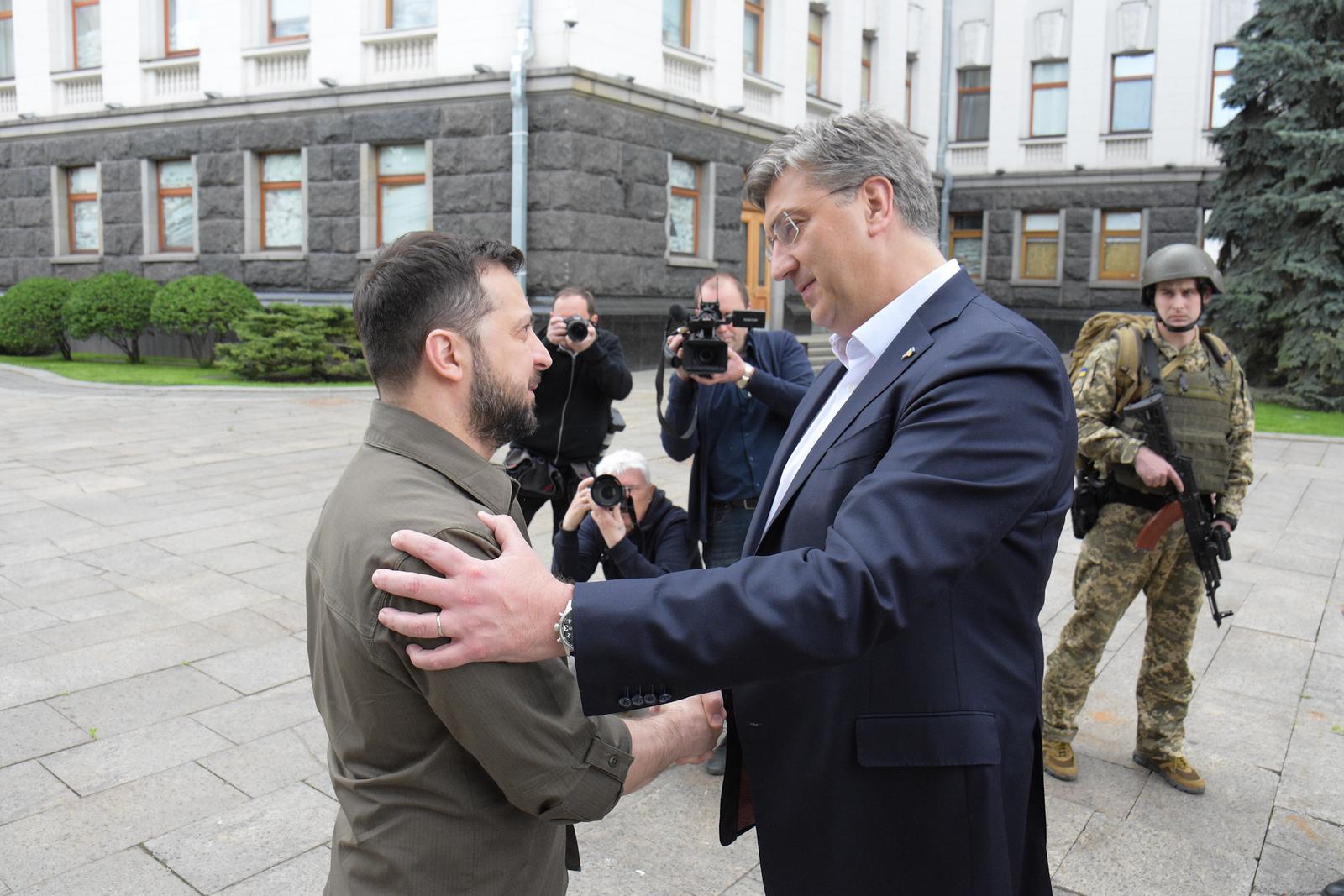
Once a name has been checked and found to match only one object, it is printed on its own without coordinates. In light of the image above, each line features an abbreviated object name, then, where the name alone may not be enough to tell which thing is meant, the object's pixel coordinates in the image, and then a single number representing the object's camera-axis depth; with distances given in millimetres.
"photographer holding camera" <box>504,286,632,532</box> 5410
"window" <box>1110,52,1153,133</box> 25203
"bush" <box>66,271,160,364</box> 17656
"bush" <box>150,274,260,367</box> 17109
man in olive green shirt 1565
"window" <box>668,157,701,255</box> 18562
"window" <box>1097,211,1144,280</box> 25328
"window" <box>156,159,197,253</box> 19906
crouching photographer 4074
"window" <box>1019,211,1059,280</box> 26453
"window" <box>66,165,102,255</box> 21094
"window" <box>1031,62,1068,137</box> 26188
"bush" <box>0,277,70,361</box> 18453
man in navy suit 1467
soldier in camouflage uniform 4082
